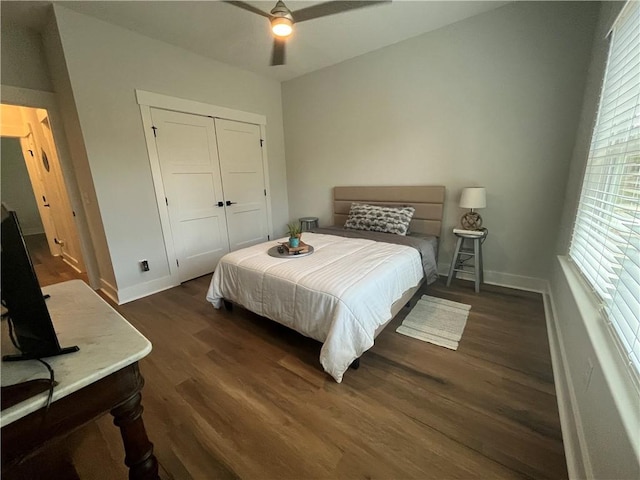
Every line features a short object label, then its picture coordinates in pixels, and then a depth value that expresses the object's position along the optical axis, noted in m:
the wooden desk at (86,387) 0.62
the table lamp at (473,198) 2.68
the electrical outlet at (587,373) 1.20
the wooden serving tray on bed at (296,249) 2.35
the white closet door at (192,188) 3.10
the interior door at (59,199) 3.08
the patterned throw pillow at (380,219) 3.09
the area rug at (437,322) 2.11
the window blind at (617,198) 1.07
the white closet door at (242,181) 3.68
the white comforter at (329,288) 1.67
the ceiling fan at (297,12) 1.78
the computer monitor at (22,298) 0.62
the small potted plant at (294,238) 2.39
